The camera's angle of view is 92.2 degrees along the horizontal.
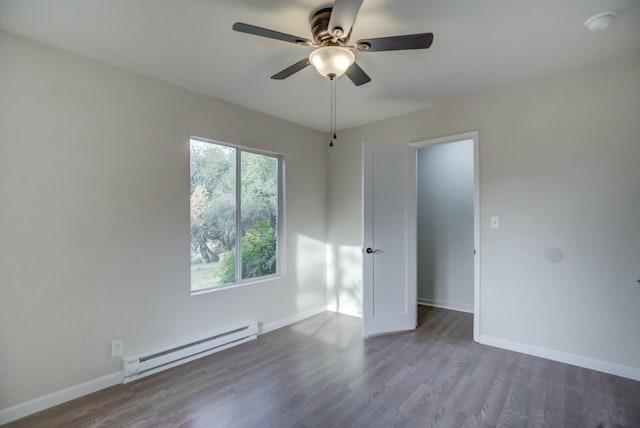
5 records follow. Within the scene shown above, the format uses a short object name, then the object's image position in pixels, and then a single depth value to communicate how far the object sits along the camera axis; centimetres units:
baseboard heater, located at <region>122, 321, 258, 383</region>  255
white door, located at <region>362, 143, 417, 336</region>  351
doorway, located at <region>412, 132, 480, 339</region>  443
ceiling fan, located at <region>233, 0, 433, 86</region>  160
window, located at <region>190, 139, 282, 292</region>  317
